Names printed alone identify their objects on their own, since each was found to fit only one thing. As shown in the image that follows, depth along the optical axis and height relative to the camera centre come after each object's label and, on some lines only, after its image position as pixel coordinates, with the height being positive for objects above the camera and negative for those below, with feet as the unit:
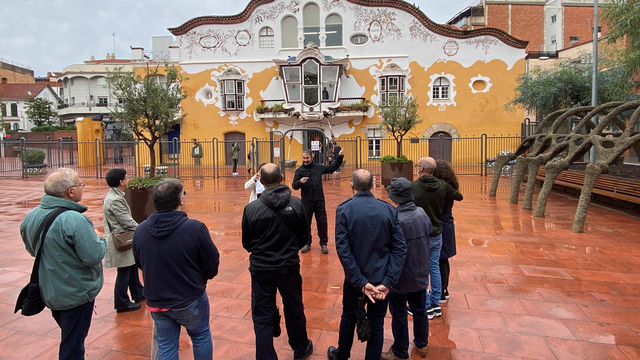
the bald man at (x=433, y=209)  13.15 -1.92
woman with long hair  13.93 -2.77
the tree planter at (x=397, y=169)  43.73 -1.96
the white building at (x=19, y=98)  167.63 +25.07
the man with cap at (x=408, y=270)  10.47 -3.12
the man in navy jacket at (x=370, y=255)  9.68 -2.52
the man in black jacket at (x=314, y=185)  20.03 -1.63
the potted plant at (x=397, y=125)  43.88 +3.62
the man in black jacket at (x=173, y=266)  8.71 -2.44
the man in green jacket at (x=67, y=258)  9.05 -2.30
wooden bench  28.12 -3.01
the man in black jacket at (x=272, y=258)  10.16 -2.67
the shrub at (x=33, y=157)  64.43 +0.14
